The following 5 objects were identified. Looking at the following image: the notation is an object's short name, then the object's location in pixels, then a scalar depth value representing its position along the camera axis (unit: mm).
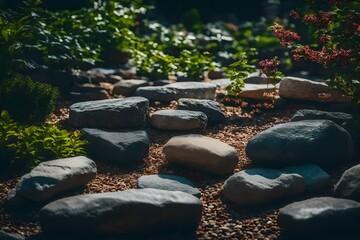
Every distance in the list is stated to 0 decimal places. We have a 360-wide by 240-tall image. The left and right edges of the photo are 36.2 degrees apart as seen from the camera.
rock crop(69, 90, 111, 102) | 7421
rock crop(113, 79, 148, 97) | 7684
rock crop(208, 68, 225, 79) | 9008
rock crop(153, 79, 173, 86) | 8031
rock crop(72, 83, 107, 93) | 7633
